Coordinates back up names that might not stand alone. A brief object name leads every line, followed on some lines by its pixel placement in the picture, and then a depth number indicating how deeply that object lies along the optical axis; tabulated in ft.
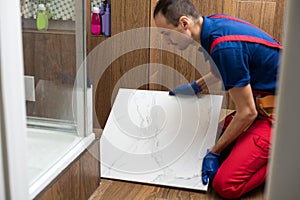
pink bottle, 8.52
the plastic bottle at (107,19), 8.52
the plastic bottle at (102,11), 8.55
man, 5.98
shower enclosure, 5.16
